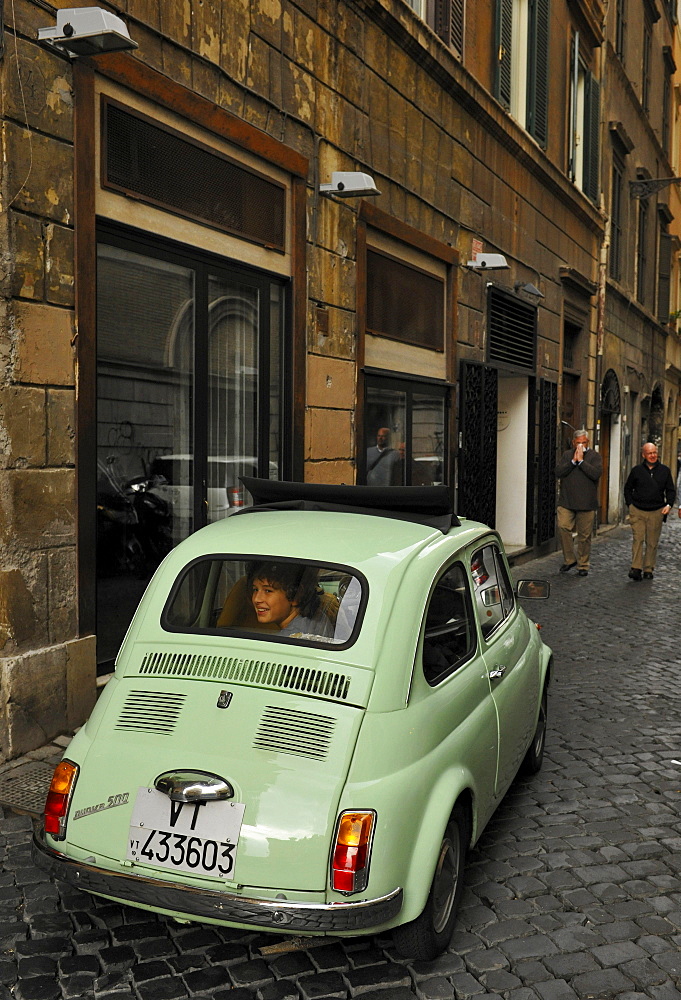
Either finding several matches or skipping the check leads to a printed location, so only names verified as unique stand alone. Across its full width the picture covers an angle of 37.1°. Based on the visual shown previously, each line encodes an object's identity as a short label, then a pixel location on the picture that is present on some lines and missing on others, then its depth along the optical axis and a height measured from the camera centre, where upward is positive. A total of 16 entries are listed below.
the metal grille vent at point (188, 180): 6.54 +1.84
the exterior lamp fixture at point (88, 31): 5.47 +2.18
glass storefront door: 6.61 +0.26
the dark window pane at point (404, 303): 10.45 +1.47
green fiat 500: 2.96 -0.98
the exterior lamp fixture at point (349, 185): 8.90 +2.21
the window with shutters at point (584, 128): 17.83 +5.63
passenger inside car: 3.64 -0.62
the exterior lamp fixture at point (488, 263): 12.55 +2.17
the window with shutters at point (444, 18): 11.70 +4.83
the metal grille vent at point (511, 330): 13.84 +1.55
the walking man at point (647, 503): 13.09 -0.84
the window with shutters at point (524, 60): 14.06 +5.44
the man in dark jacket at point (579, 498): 13.70 -0.80
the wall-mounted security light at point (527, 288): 14.41 +2.15
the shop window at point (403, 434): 10.48 +0.04
